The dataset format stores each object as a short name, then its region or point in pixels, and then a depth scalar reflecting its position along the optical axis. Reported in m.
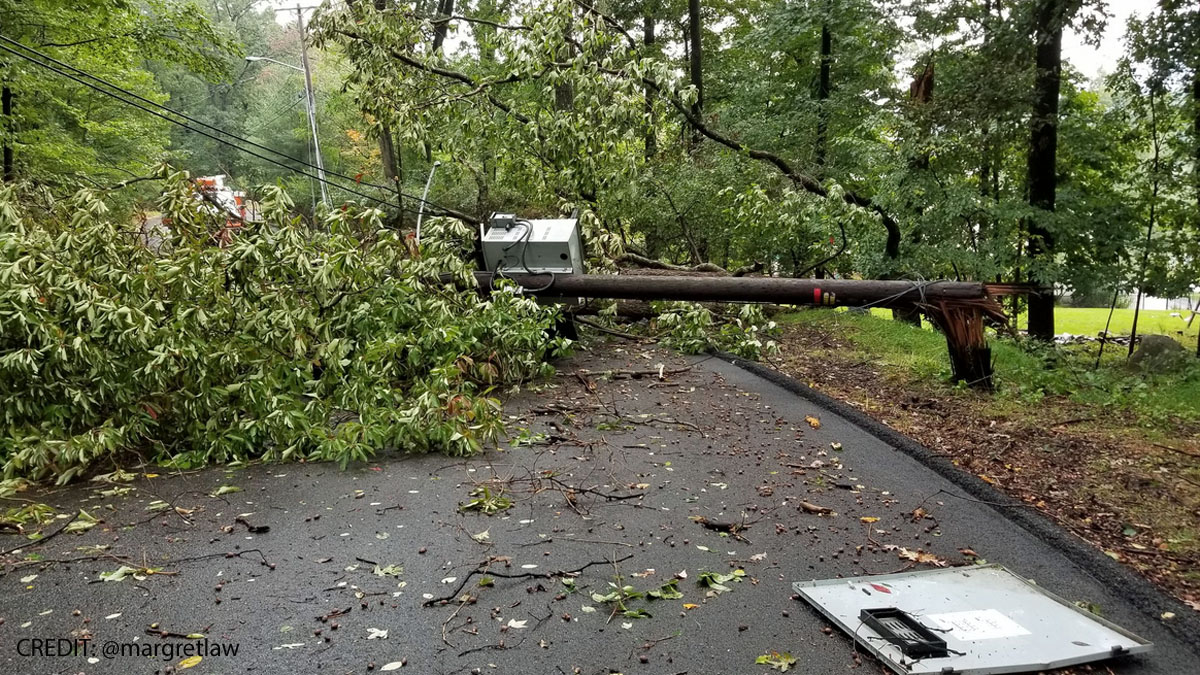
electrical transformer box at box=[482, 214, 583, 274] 6.50
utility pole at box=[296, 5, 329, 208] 18.09
